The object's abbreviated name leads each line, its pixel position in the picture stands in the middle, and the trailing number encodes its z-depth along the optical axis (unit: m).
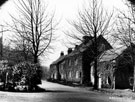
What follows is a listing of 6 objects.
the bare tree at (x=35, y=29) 25.63
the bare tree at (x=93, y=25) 30.12
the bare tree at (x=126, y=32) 21.59
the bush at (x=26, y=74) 21.17
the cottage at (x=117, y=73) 32.54
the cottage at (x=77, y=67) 45.06
